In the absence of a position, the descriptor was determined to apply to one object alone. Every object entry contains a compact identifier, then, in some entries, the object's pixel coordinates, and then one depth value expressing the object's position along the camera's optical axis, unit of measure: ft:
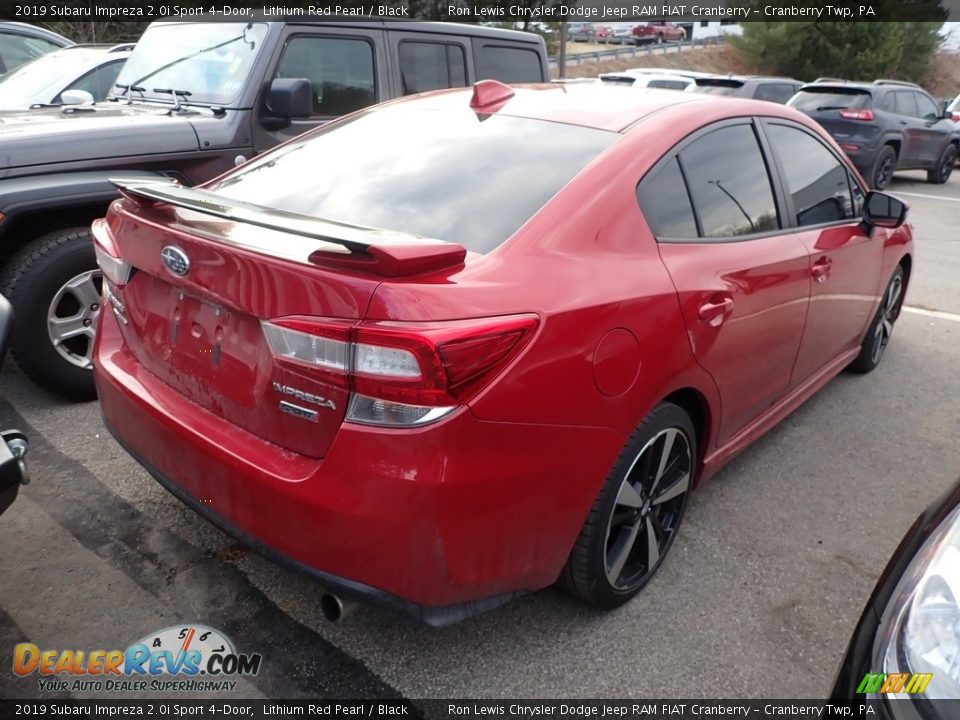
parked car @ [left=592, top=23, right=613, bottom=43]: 165.58
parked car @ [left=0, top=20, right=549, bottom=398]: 12.46
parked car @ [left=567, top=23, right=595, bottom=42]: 165.58
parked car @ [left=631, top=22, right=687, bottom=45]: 164.55
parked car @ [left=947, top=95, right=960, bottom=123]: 57.59
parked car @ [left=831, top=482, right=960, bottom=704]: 4.67
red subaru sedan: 6.18
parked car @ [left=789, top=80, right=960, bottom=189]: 42.22
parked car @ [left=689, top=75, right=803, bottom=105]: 47.47
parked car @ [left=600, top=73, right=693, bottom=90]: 53.01
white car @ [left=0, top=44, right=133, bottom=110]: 20.11
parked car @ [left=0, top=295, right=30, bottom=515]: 7.03
